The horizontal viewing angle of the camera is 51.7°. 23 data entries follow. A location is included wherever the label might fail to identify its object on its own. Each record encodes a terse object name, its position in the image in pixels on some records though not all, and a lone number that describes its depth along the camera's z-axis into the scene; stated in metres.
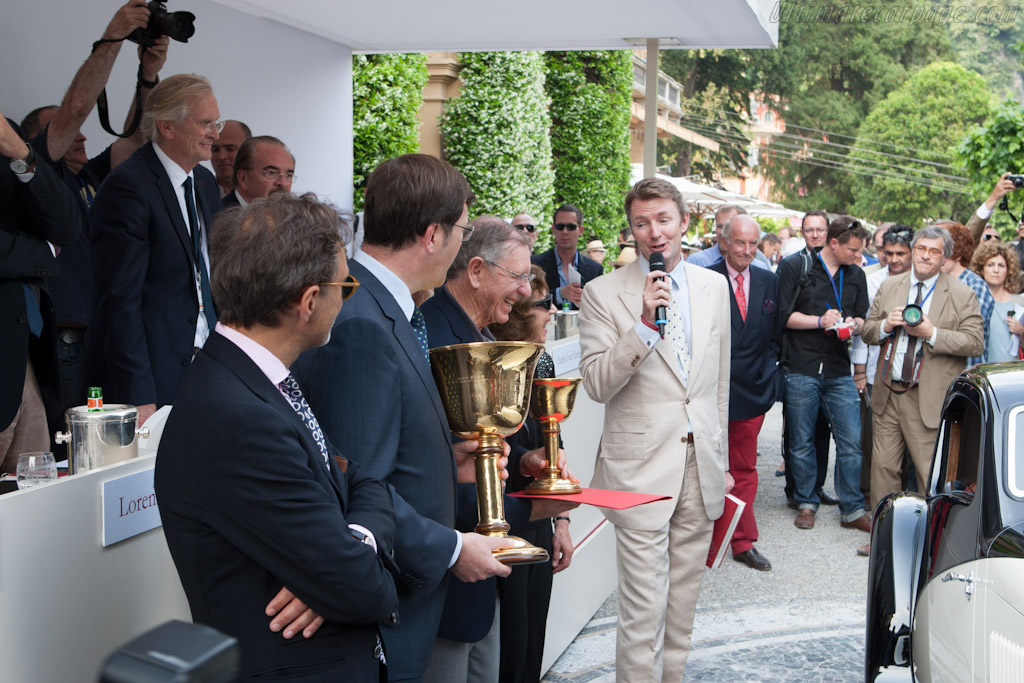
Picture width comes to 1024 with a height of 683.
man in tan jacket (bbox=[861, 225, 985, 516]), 7.57
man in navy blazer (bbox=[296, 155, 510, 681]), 2.50
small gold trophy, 3.40
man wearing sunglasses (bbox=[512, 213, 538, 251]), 8.57
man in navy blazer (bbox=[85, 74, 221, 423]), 4.06
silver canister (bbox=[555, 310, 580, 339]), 6.25
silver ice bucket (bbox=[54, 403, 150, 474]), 2.55
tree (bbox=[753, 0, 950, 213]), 61.03
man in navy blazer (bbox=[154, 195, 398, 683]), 2.00
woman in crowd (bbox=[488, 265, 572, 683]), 3.84
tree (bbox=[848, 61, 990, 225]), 53.09
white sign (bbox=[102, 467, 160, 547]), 2.46
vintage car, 3.53
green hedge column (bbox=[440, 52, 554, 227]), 16.31
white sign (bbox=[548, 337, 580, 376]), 5.61
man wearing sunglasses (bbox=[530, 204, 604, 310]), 9.21
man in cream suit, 4.51
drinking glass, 2.43
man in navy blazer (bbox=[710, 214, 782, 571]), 7.63
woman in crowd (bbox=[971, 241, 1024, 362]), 8.33
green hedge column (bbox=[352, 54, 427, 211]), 13.13
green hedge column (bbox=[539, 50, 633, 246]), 21.19
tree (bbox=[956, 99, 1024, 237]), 16.81
